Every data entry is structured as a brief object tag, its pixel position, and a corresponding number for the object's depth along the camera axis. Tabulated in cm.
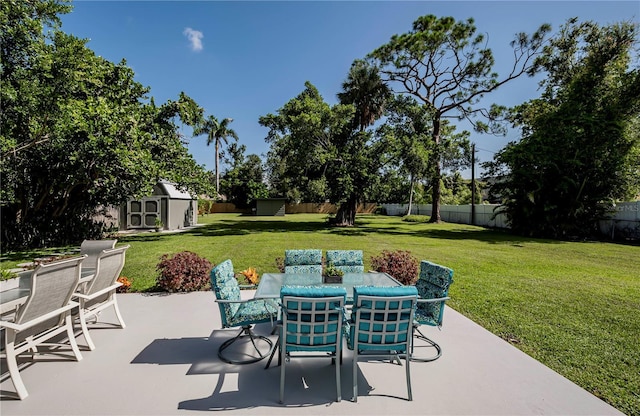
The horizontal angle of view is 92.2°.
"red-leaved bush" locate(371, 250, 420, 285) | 596
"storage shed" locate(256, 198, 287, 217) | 3612
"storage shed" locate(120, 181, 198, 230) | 1777
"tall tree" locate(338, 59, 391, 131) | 2114
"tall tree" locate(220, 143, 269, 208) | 3794
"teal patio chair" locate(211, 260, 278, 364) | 343
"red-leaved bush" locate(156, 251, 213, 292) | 601
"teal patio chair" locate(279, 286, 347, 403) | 261
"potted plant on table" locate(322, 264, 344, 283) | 406
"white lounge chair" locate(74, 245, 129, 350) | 360
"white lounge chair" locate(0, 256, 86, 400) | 268
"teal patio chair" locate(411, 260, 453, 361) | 355
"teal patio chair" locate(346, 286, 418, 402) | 268
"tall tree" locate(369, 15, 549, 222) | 1980
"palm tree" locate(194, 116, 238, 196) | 3712
